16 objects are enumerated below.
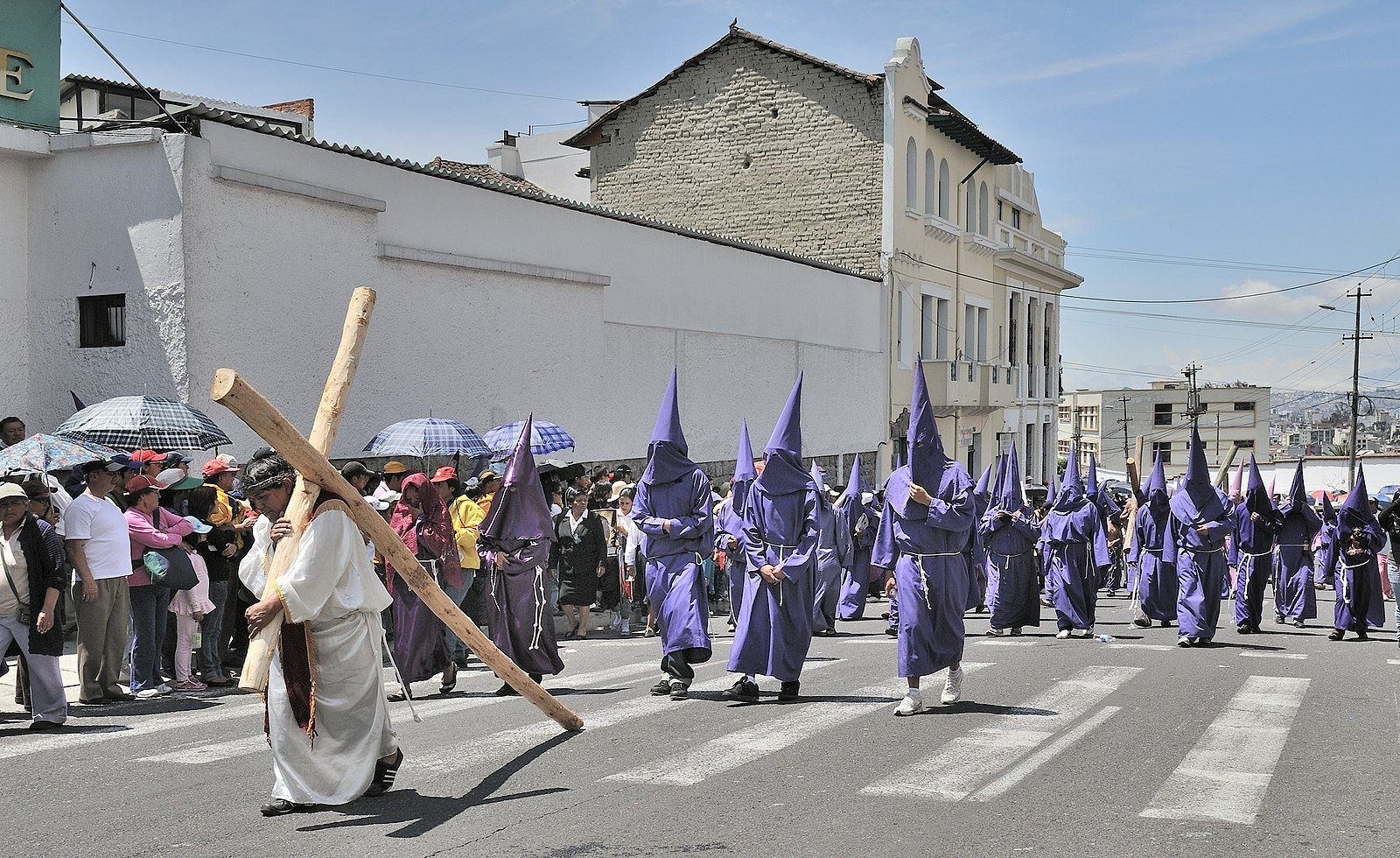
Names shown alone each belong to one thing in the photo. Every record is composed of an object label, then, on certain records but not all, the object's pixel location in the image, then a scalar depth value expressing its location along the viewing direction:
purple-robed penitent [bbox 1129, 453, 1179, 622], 16.91
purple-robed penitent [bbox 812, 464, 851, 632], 16.25
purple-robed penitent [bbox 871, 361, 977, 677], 9.93
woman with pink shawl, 10.55
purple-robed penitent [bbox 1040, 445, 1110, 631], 16.17
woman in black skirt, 15.38
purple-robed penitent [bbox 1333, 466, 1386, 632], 15.97
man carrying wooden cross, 6.64
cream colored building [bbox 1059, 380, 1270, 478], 93.75
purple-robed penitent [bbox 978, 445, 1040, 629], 16.23
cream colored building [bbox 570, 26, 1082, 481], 33.88
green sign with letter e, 15.52
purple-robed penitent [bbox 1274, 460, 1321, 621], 17.73
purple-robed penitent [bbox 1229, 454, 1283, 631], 16.69
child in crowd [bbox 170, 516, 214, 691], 11.05
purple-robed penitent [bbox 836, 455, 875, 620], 18.55
